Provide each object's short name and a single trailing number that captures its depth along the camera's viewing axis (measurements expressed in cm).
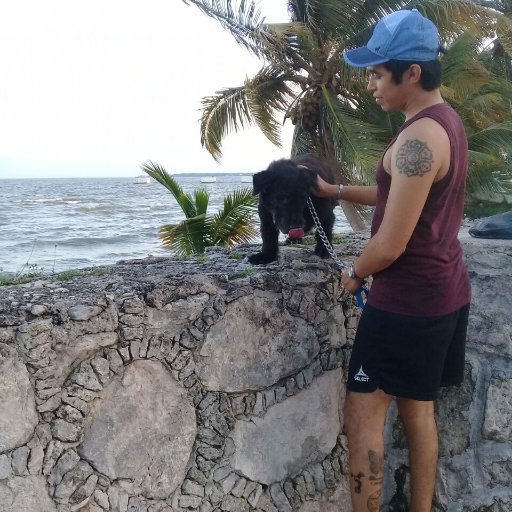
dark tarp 370
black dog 347
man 226
